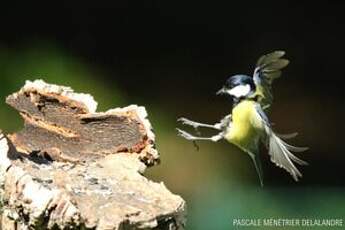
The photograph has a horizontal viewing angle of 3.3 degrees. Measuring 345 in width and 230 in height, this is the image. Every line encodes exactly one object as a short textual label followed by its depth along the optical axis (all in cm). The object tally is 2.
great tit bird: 490
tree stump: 465
